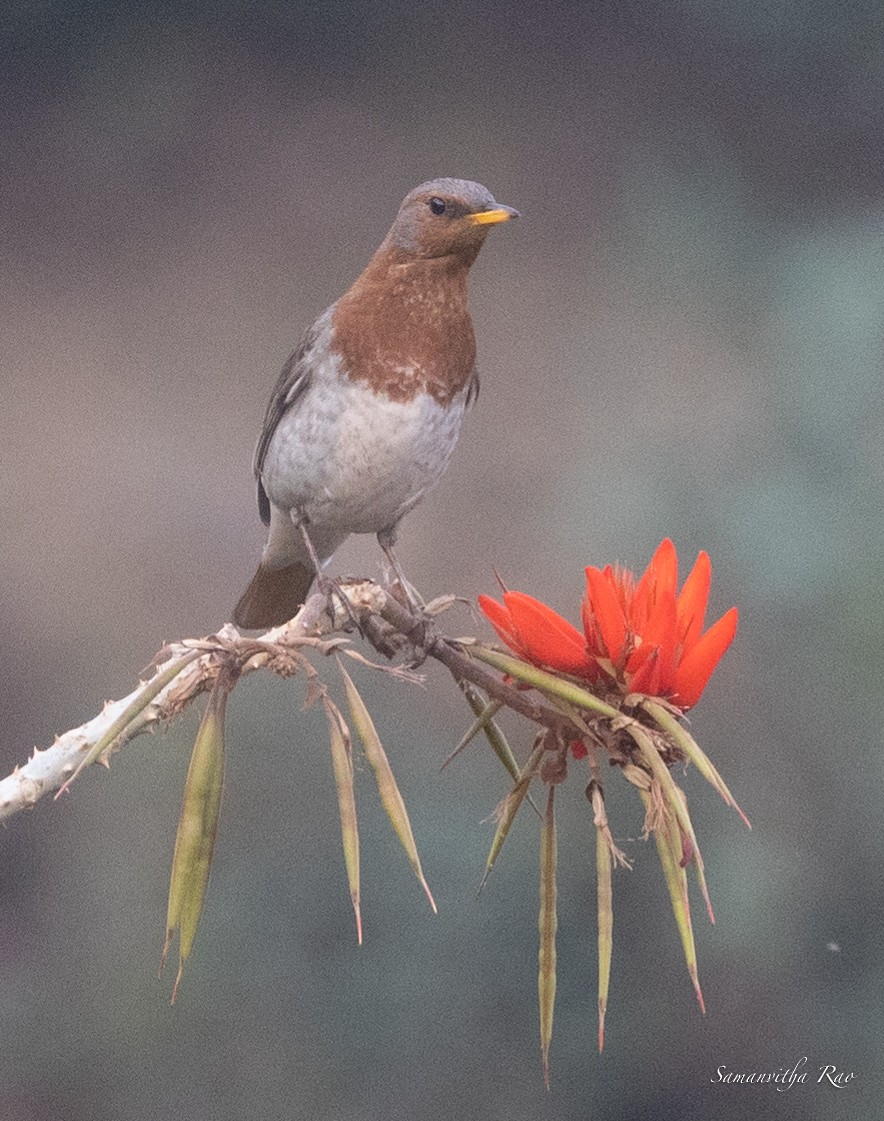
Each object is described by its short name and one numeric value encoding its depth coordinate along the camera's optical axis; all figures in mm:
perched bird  8117
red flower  7965
